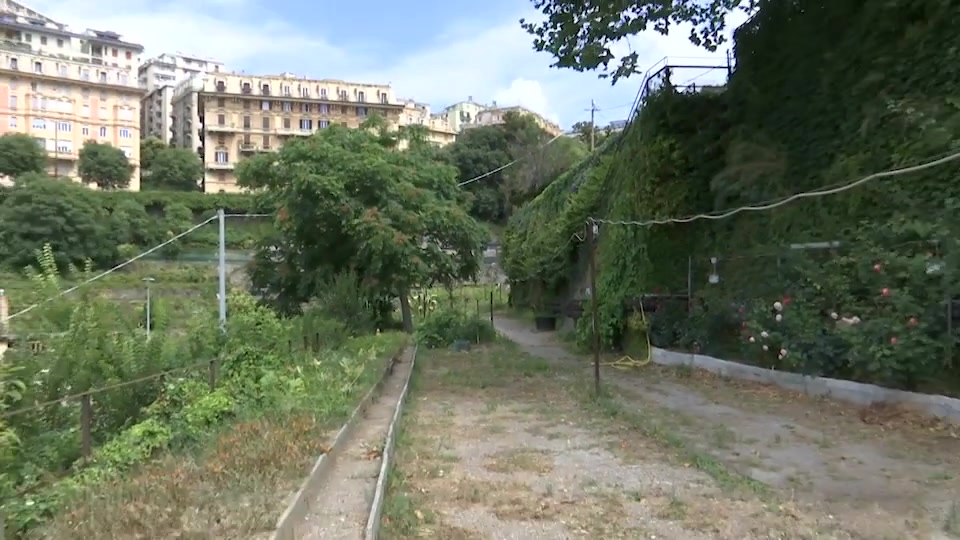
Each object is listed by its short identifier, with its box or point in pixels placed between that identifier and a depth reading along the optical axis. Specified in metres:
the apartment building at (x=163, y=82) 131.88
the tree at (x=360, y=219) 21.28
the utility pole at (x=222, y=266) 16.29
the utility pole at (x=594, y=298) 11.54
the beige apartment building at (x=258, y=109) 103.81
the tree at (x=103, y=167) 81.38
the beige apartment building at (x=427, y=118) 114.75
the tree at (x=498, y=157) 58.44
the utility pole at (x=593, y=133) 48.28
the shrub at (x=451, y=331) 22.53
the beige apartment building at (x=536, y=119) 75.01
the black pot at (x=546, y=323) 28.11
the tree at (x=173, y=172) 89.75
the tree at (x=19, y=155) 71.38
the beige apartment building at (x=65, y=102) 94.94
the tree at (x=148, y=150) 95.86
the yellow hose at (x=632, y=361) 15.66
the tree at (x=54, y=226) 31.62
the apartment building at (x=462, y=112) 143.88
